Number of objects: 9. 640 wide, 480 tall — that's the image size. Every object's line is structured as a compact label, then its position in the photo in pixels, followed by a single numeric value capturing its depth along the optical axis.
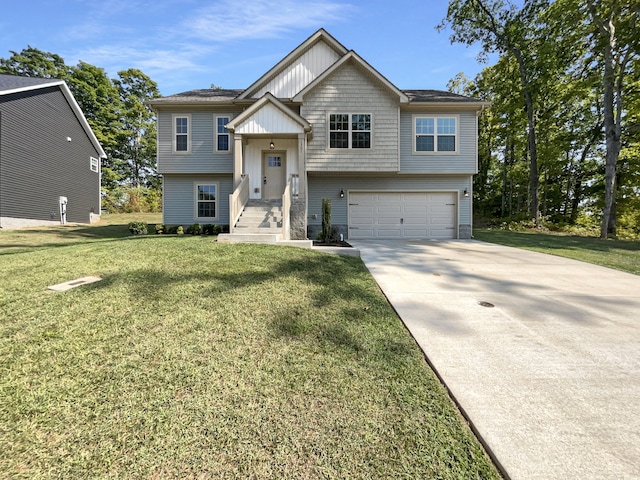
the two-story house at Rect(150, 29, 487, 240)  11.55
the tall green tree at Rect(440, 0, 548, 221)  17.30
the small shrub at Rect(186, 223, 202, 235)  12.02
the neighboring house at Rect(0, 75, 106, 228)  14.48
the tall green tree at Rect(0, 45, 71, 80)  28.75
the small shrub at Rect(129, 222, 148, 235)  12.43
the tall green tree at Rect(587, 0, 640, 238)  13.30
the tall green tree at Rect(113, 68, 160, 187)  32.50
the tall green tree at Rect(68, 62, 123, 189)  29.20
